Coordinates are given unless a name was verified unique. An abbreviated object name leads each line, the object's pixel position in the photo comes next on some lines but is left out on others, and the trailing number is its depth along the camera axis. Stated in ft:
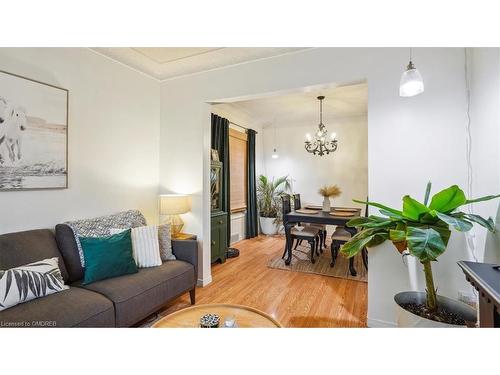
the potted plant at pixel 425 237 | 4.06
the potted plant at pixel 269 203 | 17.40
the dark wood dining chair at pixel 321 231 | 13.08
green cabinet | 10.82
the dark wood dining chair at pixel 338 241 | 10.31
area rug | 9.87
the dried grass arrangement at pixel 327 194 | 11.77
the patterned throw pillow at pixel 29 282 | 4.32
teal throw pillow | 5.82
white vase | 11.90
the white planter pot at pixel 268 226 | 17.37
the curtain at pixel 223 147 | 12.74
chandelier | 13.52
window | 14.98
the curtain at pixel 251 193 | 16.37
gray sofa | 4.27
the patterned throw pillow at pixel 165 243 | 7.43
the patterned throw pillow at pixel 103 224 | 6.38
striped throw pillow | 6.73
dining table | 10.06
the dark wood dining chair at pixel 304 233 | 11.30
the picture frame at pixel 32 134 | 5.61
